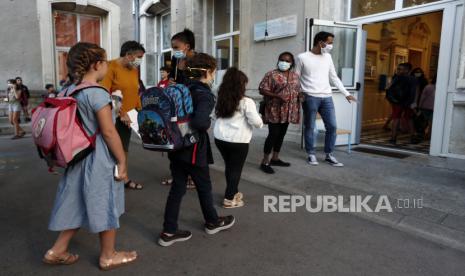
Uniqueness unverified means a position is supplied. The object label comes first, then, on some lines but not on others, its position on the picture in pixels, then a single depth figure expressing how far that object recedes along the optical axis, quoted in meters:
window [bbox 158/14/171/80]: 13.96
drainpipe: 14.29
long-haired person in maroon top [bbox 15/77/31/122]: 10.79
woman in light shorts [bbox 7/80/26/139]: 9.70
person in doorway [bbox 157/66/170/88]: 7.26
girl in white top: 3.54
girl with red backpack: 2.33
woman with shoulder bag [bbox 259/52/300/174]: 5.01
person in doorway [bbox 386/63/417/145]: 7.80
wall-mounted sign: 7.31
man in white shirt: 5.46
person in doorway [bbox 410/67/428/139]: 8.44
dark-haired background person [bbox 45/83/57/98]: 12.20
